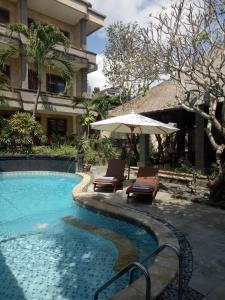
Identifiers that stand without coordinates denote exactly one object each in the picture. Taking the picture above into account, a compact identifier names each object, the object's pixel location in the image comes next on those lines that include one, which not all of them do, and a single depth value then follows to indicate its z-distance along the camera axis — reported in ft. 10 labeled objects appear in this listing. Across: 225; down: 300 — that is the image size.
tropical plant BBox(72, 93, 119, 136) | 59.10
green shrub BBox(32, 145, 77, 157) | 48.05
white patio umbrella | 28.39
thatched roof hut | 36.63
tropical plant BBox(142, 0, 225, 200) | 23.31
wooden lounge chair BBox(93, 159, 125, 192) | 28.89
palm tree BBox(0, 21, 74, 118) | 52.47
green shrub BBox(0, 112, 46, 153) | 46.83
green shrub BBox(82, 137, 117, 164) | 48.27
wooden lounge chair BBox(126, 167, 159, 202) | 24.68
